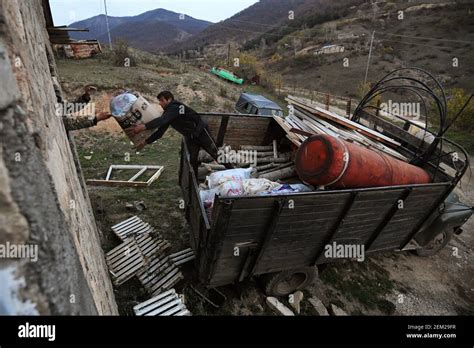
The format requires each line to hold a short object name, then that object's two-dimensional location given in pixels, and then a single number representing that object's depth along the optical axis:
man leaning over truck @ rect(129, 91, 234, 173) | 4.04
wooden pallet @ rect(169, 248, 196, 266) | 4.28
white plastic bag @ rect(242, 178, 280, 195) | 3.54
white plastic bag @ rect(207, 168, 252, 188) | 3.86
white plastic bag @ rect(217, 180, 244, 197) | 3.53
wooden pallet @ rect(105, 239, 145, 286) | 4.05
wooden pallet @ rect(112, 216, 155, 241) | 4.76
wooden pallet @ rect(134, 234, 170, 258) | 4.43
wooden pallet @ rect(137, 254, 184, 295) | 3.93
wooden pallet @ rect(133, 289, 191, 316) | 3.30
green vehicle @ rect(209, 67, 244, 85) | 20.58
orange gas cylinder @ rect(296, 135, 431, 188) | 3.40
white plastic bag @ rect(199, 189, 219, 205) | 3.68
